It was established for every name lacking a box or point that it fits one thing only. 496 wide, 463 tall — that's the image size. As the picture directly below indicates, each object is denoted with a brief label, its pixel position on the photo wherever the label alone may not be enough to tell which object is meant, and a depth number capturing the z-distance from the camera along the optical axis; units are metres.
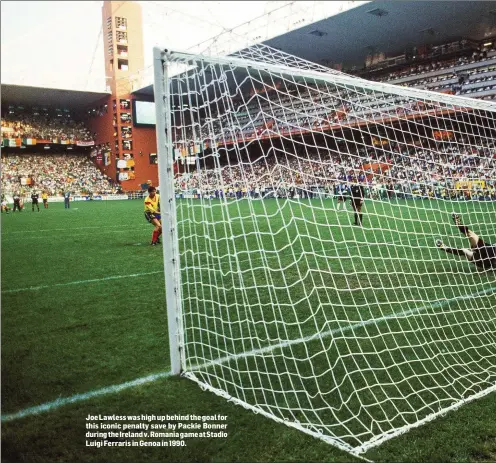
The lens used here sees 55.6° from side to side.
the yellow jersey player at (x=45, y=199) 29.59
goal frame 3.37
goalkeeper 6.42
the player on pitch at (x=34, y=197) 26.86
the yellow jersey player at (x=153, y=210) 10.62
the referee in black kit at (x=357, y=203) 12.46
